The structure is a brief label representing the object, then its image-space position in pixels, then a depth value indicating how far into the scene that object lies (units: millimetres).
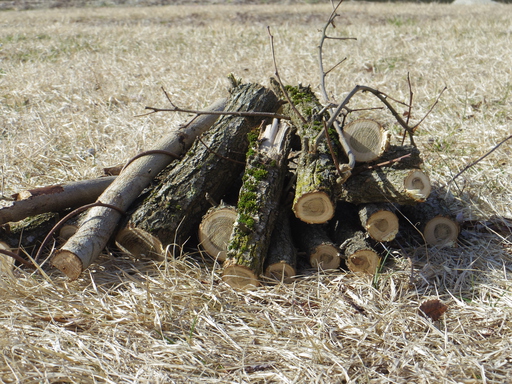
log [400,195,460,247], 3281
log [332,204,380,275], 2996
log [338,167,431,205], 2883
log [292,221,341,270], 3076
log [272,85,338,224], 2893
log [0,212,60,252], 3338
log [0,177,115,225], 3283
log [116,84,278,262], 3152
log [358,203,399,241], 3004
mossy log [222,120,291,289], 2867
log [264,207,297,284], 2973
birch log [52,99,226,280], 2914
